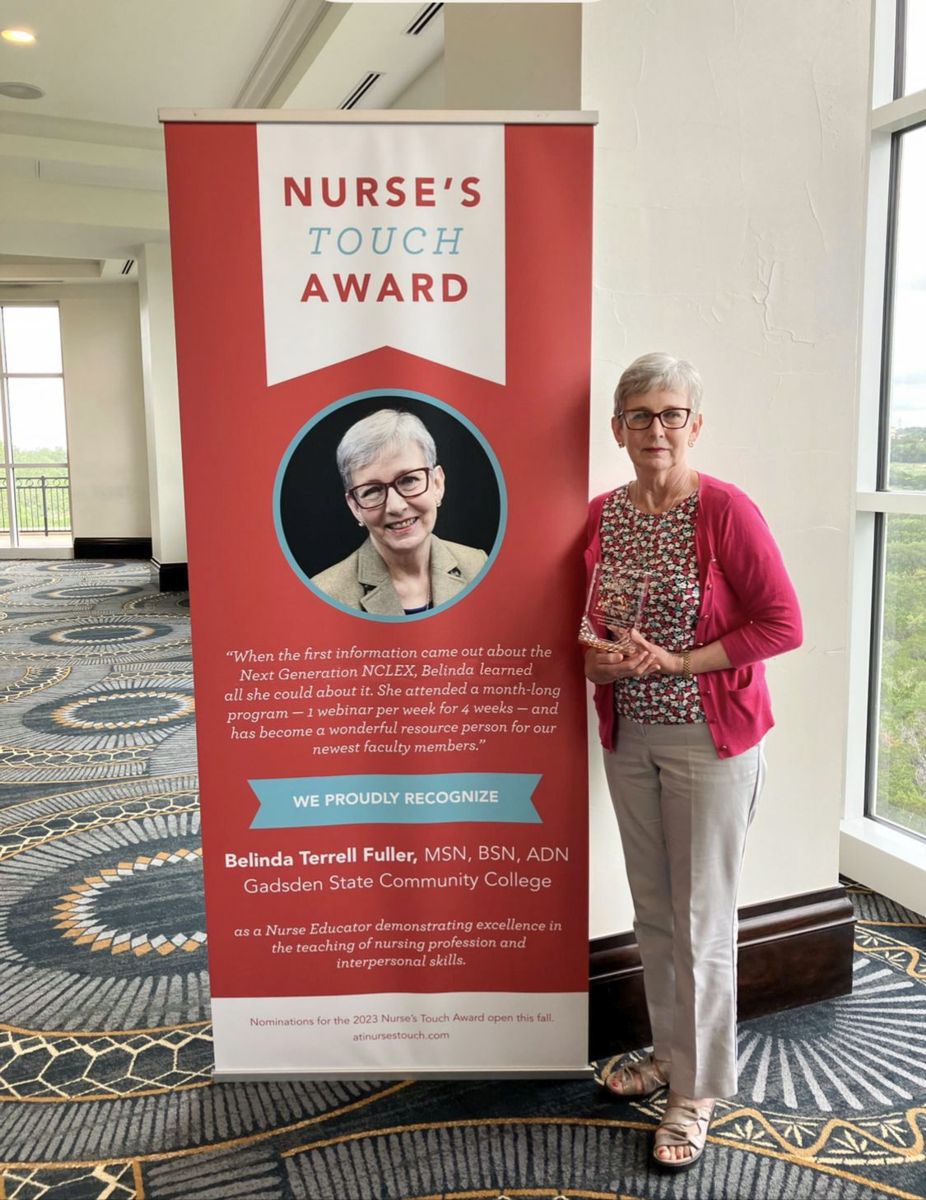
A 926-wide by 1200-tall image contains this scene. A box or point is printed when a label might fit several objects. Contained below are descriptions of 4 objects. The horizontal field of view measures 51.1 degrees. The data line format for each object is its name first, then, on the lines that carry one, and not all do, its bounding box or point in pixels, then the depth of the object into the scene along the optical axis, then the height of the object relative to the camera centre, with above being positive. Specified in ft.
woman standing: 6.70 -1.60
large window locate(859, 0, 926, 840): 10.67 -0.02
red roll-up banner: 6.95 -0.85
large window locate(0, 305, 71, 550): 45.24 +1.68
